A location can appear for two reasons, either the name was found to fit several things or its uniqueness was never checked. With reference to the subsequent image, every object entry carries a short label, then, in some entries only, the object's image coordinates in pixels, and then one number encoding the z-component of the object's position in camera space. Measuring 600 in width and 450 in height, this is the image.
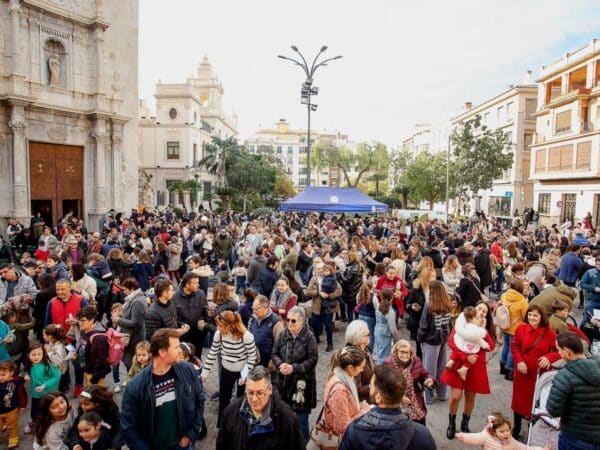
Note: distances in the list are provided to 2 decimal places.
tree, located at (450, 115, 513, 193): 32.97
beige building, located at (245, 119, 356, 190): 90.06
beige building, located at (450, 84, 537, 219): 38.94
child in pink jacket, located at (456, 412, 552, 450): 3.43
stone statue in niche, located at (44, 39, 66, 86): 19.67
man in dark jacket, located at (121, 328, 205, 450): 3.33
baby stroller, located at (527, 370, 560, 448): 3.82
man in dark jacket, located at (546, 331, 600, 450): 3.29
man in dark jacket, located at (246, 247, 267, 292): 8.19
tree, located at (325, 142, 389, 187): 55.06
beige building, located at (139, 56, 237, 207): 41.09
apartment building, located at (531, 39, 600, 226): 26.52
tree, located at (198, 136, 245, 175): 41.44
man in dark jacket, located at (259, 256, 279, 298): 7.85
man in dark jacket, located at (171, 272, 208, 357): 5.42
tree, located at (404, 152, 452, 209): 38.75
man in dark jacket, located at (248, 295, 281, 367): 4.95
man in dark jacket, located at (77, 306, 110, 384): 5.02
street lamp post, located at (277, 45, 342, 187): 15.66
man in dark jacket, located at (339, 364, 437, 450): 2.65
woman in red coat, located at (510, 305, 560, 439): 4.52
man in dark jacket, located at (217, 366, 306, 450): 2.96
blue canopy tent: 15.76
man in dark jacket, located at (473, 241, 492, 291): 9.34
